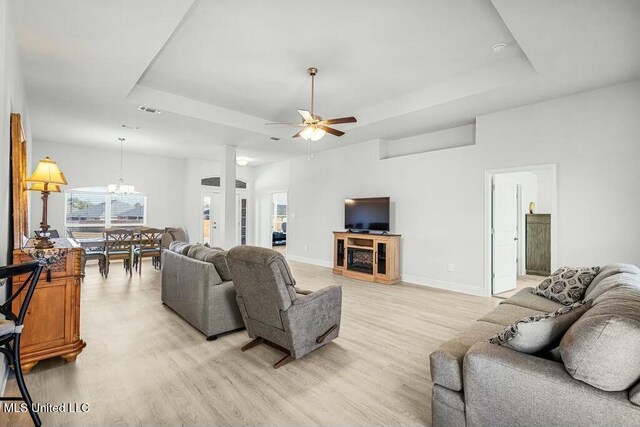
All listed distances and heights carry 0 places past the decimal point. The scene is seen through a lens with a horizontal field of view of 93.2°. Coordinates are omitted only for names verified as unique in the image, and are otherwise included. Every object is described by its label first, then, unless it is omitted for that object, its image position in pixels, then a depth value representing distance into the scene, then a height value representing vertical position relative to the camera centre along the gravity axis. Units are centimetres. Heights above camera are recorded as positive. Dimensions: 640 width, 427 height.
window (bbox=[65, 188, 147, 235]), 739 +15
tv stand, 574 -79
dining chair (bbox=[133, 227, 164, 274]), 615 -60
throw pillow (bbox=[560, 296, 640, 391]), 126 -56
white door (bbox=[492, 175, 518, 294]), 493 -26
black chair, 163 -62
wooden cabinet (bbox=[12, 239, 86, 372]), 241 -81
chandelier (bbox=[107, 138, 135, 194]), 686 +62
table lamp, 257 +31
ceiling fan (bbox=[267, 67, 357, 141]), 379 +119
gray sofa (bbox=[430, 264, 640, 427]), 127 -76
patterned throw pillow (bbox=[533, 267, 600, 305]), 283 -64
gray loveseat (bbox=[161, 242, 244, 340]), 306 -81
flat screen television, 605 +7
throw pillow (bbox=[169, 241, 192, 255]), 372 -41
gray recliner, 243 -76
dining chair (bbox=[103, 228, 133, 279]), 579 -59
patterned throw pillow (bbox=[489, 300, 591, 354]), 157 -59
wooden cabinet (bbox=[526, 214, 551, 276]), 641 -54
